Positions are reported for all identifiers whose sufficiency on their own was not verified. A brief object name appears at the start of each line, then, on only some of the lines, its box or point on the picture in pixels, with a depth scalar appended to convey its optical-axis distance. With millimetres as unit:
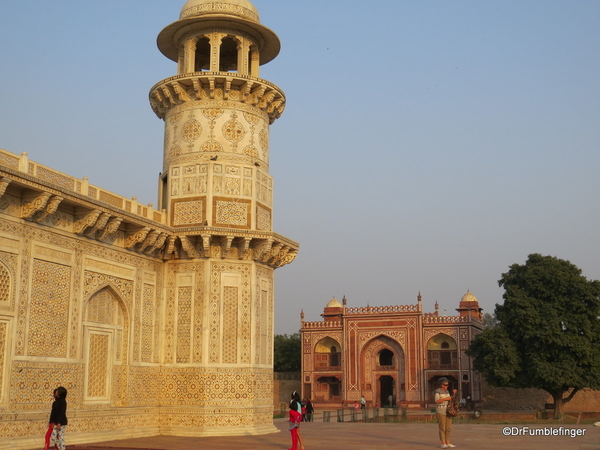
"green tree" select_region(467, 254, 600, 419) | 30125
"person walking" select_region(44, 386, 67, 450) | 11141
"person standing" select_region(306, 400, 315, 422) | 27425
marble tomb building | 13305
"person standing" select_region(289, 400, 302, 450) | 12711
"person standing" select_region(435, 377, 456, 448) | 13078
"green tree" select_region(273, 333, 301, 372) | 57634
